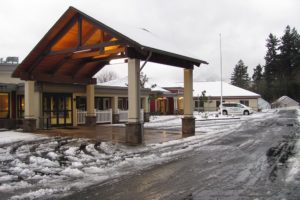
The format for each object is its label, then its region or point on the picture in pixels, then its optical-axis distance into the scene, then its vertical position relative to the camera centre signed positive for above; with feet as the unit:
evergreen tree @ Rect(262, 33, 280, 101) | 281.33 +32.30
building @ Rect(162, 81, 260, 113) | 192.24 +6.81
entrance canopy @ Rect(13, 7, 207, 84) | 47.42 +9.80
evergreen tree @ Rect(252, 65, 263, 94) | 290.76 +27.36
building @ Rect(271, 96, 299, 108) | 262.82 +4.44
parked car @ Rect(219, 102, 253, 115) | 148.77 -0.29
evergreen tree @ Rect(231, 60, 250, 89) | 341.66 +34.30
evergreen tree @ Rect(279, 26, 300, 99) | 266.57 +36.29
